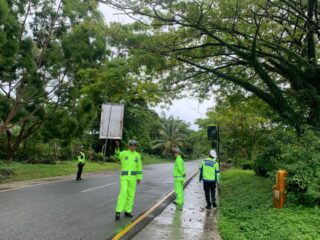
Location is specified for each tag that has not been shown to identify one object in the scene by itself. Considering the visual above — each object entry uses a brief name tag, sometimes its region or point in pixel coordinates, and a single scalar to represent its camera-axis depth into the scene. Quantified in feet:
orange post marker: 32.37
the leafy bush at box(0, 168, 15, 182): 58.14
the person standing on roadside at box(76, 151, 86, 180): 64.44
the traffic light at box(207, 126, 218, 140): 61.05
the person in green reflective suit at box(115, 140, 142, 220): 28.30
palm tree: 260.21
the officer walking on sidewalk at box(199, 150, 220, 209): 37.32
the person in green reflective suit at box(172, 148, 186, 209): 37.35
